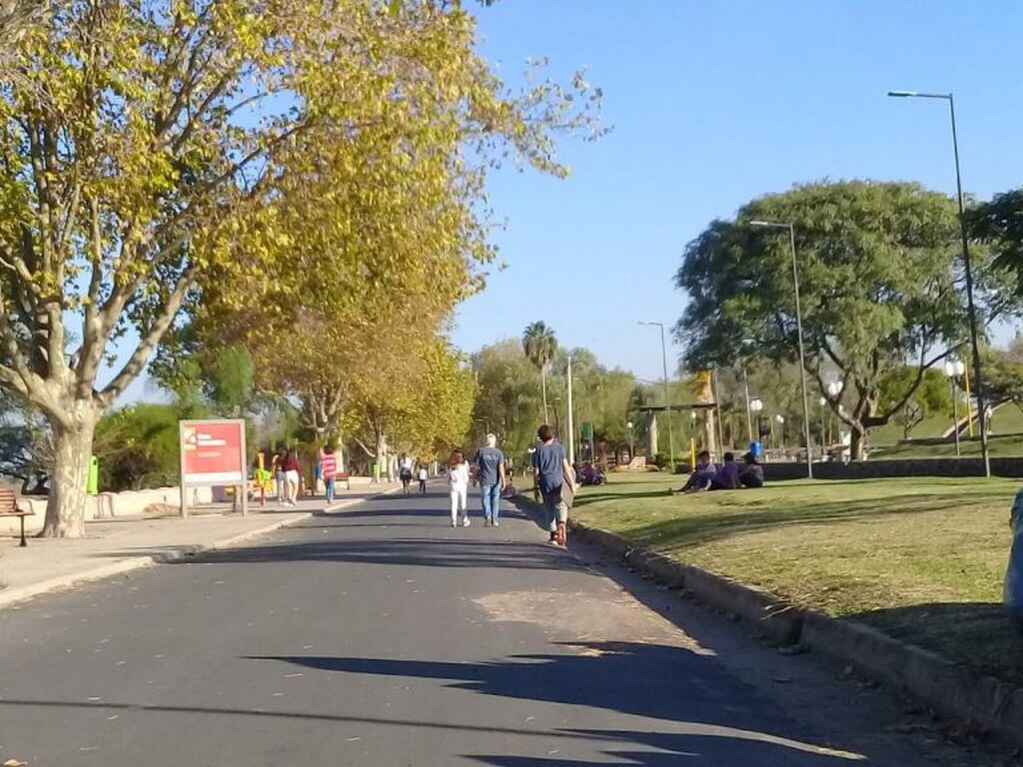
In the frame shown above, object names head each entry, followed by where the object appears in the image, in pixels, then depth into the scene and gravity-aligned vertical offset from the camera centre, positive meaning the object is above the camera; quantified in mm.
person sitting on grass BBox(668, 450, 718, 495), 31219 -166
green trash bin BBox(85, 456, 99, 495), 35406 +336
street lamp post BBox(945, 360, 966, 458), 49625 +3497
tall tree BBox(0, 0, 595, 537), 21000 +6026
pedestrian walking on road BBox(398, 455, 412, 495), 56812 +387
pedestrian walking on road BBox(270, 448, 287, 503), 42188 +350
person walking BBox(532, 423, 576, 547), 19516 -10
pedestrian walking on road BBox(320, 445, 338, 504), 45938 +423
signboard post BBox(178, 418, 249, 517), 33844 +928
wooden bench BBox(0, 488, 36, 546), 22688 -113
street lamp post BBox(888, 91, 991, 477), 31500 +3031
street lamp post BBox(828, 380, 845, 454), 52450 +3060
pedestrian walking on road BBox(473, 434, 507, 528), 26203 +32
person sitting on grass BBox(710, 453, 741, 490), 31234 -236
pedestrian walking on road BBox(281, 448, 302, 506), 42375 +307
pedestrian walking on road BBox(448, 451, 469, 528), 26859 -223
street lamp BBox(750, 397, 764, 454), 61125 +2949
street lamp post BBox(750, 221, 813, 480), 42625 +4759
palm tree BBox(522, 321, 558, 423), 103312 +10404
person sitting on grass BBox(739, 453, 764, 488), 31391 -187
